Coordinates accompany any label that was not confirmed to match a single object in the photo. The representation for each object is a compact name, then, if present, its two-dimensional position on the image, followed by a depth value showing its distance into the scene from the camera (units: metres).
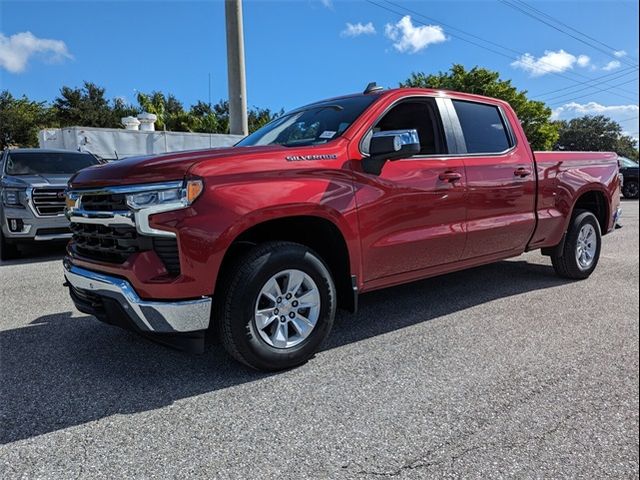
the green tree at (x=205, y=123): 32.72
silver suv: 7.26
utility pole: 16.58
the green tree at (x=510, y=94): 40.44
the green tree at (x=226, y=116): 37.03
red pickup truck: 2.85
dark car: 19.45
